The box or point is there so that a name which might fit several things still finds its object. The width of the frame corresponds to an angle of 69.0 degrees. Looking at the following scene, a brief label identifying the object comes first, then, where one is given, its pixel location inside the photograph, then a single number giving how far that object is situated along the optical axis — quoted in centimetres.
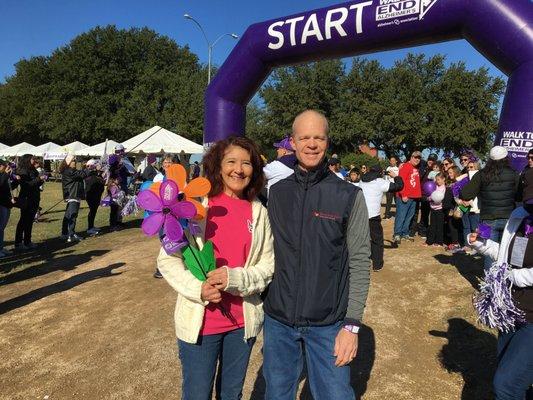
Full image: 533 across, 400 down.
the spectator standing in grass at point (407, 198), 846
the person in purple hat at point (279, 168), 413
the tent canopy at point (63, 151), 2336
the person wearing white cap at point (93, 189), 956
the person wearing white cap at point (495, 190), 484
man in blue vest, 191
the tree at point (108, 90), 3334
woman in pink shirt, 195
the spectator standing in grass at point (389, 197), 1162
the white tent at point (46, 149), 2432
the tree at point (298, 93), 3634
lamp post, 2022
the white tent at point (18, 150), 2575
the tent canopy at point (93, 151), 2028
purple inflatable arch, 455
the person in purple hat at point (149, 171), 927
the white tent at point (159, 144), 1536
